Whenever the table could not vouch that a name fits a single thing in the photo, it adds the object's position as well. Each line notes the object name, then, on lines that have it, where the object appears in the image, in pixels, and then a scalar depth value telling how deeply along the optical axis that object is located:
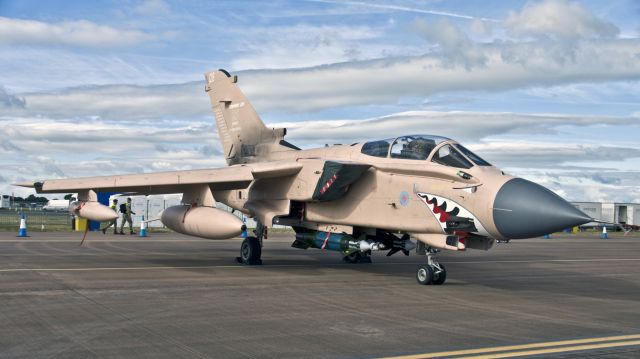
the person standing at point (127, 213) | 28.83
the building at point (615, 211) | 55.56
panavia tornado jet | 11.13
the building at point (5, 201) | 89.44
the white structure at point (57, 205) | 84.12
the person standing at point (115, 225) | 29.06
